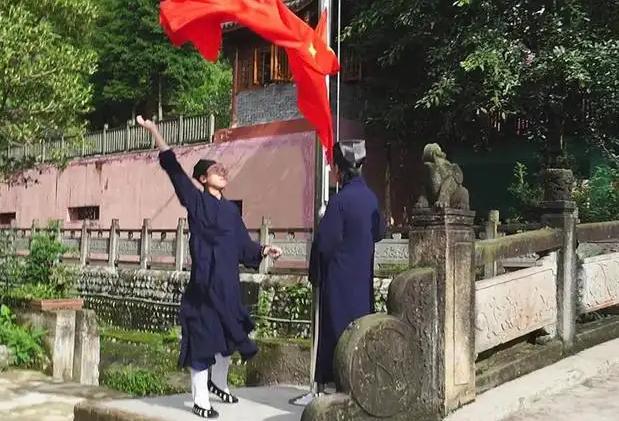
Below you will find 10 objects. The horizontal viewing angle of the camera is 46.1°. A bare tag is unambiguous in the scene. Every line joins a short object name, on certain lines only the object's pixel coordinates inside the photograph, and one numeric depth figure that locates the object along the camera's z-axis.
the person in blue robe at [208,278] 4.54
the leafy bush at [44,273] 9.51
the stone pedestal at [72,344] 8.23
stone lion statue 4.28
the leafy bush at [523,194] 13.24
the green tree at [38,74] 9.71
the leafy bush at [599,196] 11.49
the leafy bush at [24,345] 8.34
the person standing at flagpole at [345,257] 4.35
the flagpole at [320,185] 4.96
